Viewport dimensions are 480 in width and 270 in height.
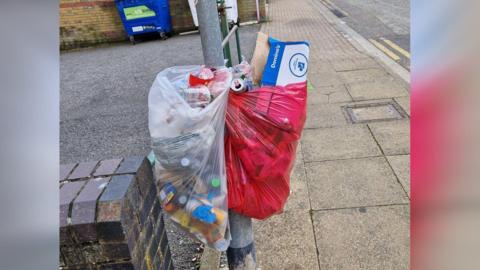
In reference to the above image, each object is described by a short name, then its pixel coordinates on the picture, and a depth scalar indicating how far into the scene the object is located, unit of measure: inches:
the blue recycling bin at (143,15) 437.7
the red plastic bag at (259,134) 59.6
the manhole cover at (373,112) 174.2
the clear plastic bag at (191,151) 56.1
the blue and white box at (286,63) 59.7
